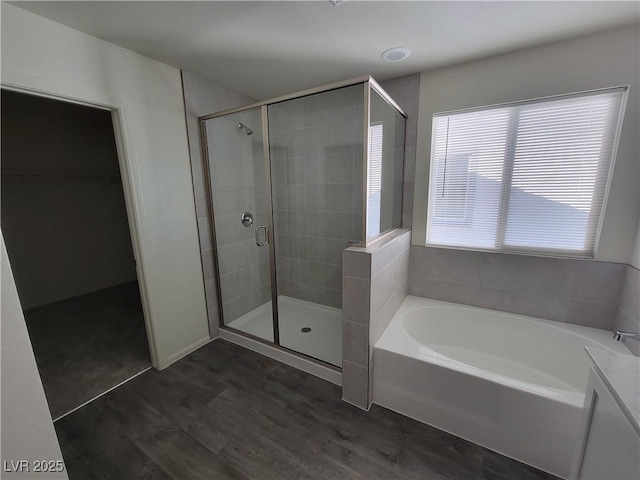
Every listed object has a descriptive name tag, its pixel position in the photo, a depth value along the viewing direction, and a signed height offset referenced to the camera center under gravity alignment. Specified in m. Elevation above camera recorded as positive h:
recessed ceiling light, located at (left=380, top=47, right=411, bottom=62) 1.84 +0.96
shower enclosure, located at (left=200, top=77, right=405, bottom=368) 2.23 -0.17
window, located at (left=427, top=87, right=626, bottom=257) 1.78 +0.10
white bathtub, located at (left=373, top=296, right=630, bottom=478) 1.37 -1.23
